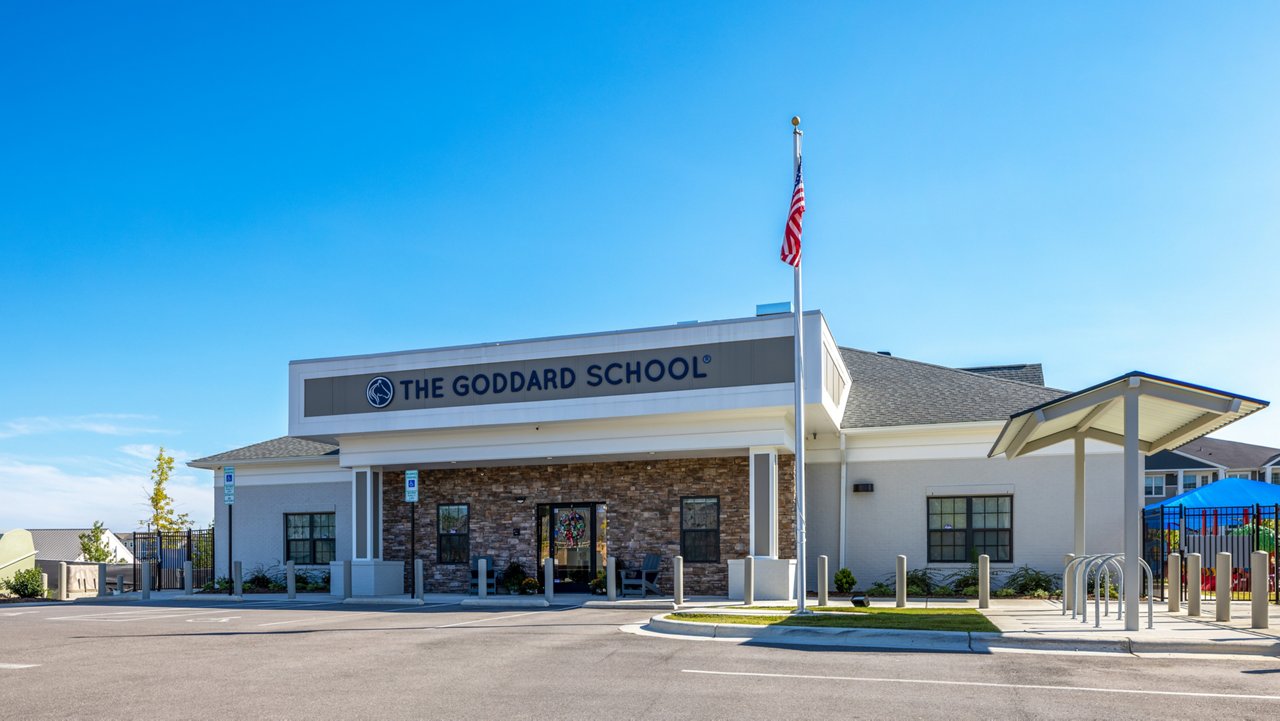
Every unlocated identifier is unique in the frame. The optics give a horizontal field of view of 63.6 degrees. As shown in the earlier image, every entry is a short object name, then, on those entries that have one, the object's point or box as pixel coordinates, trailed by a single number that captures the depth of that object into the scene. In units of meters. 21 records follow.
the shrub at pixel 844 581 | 22.98
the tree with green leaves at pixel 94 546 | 35.53
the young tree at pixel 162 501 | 46.16
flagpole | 16.48
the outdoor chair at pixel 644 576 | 22.86
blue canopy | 24.34
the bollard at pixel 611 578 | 21.53
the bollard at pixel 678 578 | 19.38
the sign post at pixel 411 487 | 22.59
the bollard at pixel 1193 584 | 15.21
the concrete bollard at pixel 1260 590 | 13.44
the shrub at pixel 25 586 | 28.62
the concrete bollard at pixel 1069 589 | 16.14
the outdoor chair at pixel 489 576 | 24.34
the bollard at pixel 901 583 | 18.42
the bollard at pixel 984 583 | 17.52
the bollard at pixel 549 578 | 21.11
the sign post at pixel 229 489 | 24.78
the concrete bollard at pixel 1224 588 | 14.46
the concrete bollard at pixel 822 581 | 18.62
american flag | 17.72
